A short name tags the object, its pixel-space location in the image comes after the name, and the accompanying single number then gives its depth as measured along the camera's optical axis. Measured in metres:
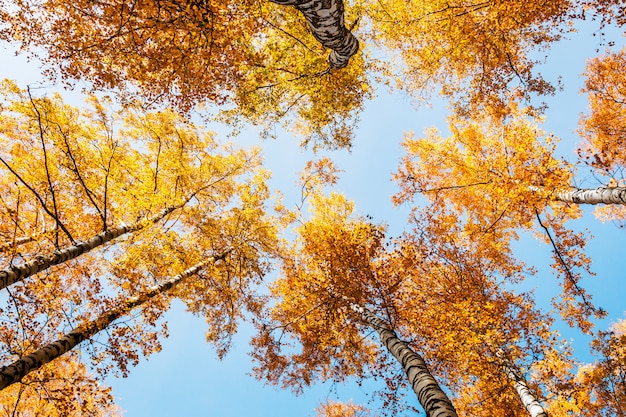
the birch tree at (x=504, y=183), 7.92
